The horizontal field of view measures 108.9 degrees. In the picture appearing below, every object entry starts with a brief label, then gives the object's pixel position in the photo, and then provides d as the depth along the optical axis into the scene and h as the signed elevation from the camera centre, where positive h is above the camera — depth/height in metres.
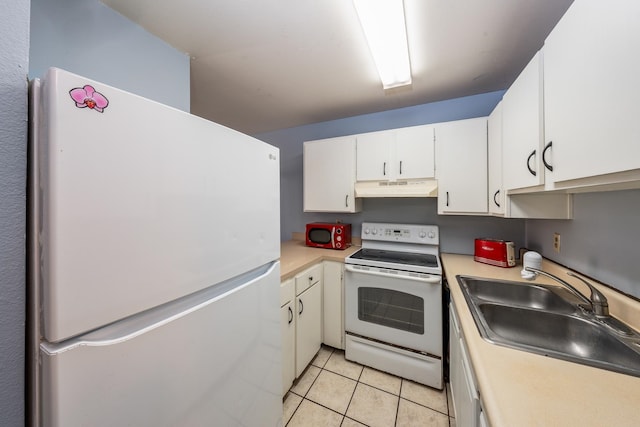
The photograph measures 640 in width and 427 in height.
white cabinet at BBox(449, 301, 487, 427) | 0.79 -0.73
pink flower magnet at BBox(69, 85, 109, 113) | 0.50 +0.26
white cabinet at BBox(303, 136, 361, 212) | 2.21 +0.38
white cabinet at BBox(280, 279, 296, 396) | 1.50 -0.82
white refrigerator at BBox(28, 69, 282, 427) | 0.49 -0.14
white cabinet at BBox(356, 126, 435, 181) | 1.94 +0.52
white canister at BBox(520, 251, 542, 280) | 1.42 -0.31
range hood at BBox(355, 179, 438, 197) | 1.92 +0.22
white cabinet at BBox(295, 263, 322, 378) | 1.69 -0.81
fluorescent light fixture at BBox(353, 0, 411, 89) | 1.03 +0.94
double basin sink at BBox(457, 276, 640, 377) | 0.80 -0.48
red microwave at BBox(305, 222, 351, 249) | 2.26 -0.23
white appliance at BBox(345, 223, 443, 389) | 1.65 -0.77
